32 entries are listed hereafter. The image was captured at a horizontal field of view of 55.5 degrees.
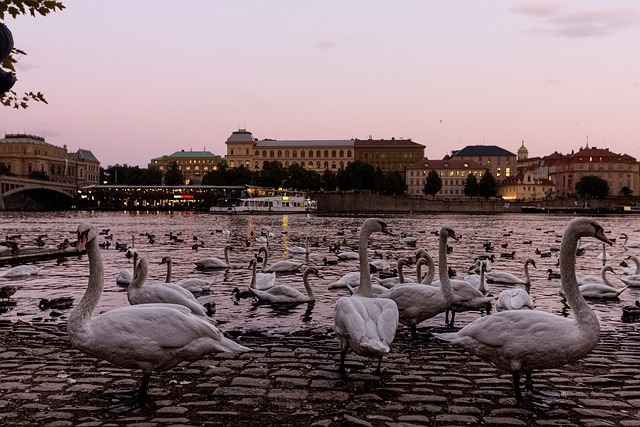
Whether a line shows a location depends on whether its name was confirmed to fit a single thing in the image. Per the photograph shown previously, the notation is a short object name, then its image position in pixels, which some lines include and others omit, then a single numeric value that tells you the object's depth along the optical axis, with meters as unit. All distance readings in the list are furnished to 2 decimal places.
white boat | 99.06
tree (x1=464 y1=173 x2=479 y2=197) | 142.12
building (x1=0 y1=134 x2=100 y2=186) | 166.36
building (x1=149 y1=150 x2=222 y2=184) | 187.39
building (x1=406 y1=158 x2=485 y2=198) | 164.00
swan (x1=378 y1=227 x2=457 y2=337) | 8.33
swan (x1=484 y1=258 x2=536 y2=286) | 15.51
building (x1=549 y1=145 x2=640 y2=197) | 168.25
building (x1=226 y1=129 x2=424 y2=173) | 183.12
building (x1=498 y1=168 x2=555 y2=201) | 157.00
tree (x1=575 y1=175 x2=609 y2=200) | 145.00
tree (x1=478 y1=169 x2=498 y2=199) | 140.00
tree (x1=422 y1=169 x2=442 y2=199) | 137.25
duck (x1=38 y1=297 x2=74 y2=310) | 11.12
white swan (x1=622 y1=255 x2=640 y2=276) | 16.37
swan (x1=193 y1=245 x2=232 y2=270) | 18.77
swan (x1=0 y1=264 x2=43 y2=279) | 15.40
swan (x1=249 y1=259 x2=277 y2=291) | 13.30
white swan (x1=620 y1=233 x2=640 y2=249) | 30.38
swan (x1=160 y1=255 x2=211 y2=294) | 12.48
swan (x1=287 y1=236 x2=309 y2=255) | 25.12
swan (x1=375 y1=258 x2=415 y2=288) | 13.12
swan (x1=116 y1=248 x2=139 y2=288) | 14.71
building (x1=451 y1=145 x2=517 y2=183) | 180.62
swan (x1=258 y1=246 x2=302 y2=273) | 18.50
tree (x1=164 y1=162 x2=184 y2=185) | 164.25
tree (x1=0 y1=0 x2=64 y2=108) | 4.32
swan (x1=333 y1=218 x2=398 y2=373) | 5.80
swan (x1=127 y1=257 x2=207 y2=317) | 8.76
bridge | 102.88
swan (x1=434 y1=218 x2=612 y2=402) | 5.21
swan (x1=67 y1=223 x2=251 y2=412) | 5.23
